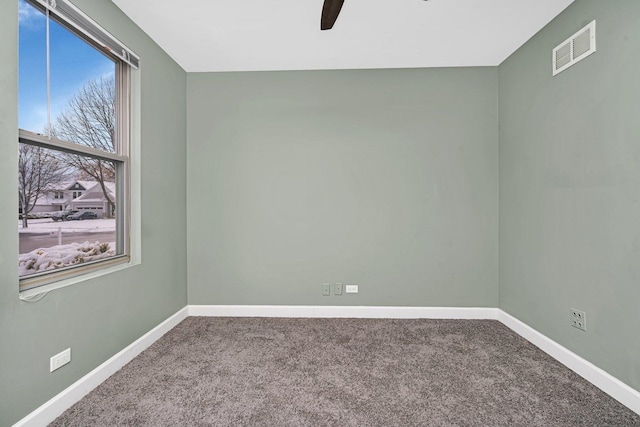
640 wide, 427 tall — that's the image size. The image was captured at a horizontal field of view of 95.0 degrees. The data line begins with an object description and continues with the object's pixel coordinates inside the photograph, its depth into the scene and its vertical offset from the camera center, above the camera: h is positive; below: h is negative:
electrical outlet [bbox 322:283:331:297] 3.17 -0.82
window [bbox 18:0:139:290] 1.61 +0.47
